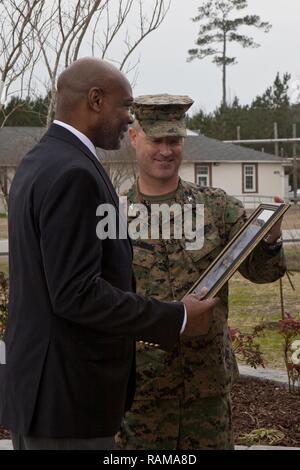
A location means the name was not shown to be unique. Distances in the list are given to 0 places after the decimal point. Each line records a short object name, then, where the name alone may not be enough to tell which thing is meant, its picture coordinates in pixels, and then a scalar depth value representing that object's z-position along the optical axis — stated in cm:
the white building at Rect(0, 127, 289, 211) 5116
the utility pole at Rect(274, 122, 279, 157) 5841
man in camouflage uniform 343
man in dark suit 245
